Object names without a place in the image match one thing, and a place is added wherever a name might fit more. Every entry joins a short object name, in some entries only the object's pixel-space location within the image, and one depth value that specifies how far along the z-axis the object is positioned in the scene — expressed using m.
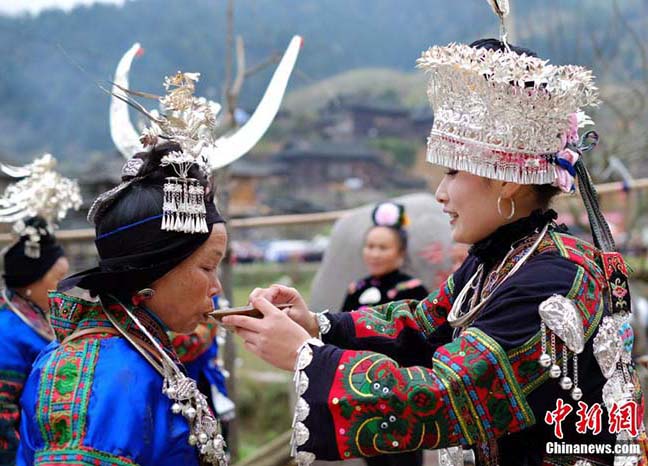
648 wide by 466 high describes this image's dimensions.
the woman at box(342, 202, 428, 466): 4.21
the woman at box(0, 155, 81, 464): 3.29
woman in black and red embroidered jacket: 1.68
